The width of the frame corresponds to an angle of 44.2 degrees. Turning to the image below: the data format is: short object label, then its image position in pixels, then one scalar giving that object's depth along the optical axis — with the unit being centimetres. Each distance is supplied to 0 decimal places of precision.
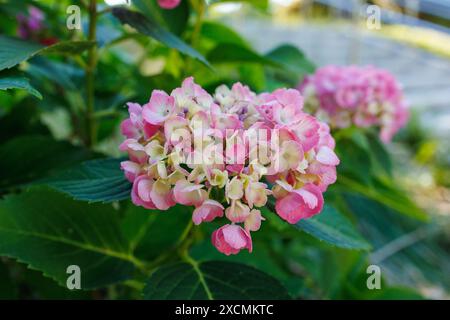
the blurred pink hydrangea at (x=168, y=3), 64
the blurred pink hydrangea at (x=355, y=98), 91
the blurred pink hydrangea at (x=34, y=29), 94
